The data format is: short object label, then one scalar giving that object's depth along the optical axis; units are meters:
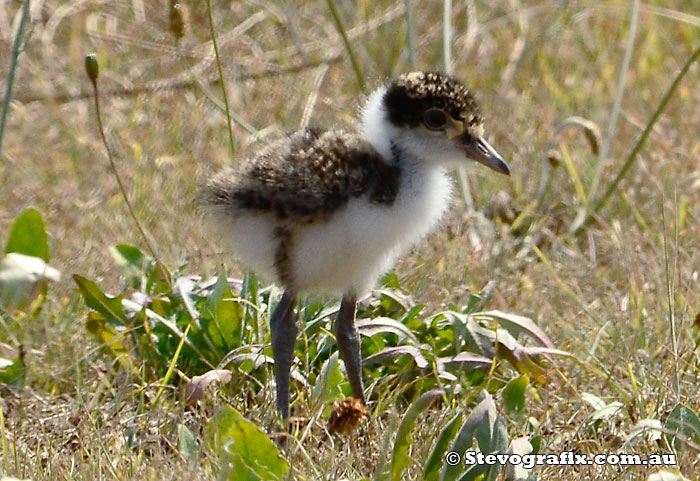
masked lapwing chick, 4.68
